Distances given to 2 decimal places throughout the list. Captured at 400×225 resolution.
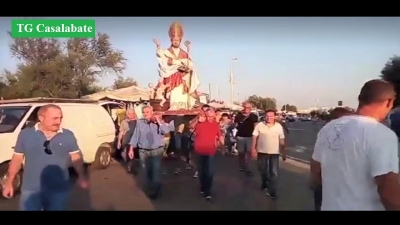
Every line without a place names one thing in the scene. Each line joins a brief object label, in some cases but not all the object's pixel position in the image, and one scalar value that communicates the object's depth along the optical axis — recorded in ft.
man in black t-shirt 21.54
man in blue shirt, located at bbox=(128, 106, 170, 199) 17.62
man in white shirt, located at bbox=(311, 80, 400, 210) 6.89
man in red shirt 17.79
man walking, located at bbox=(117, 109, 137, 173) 21.22
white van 17.38
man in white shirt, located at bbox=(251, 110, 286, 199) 17.75
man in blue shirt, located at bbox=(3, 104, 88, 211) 10.91
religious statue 16.06
